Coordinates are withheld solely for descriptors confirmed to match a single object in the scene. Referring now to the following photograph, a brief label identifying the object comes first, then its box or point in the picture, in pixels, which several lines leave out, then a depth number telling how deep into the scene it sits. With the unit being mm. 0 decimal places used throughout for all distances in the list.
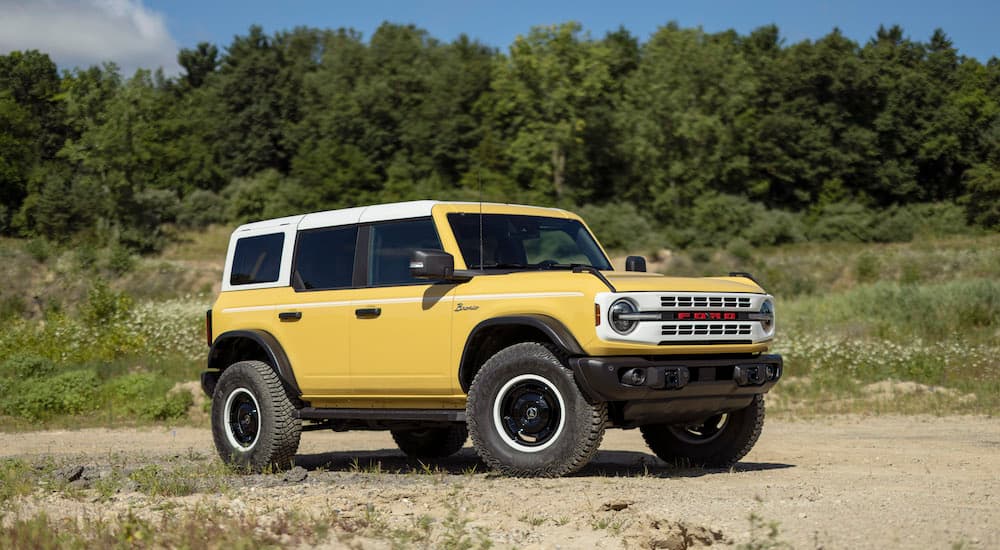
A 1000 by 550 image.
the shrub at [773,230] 64250
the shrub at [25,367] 20906
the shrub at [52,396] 18375
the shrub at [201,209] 71250
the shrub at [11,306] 34031
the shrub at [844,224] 64938
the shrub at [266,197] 71438
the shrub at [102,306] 27625
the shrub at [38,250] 45719
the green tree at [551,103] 67250
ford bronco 8391
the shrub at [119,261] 45781
